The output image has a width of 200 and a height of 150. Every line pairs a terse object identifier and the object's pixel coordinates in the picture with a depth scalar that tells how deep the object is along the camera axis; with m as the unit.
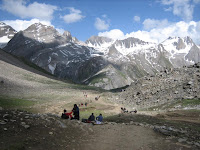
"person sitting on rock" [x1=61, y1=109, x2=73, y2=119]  20.77
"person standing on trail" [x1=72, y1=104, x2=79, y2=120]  23.20
